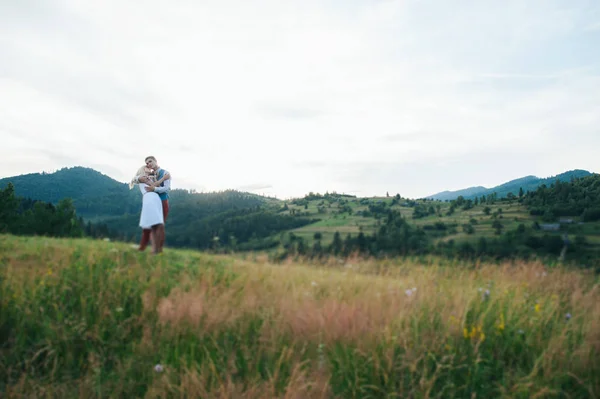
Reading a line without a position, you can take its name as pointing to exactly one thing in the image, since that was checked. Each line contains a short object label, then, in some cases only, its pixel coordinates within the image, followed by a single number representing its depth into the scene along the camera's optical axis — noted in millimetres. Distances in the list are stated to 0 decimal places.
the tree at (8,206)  45666
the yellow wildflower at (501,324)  4137
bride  8633
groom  8750
